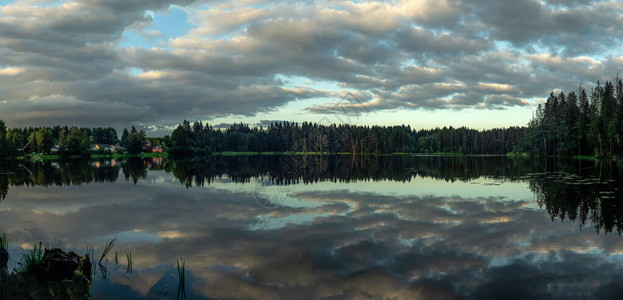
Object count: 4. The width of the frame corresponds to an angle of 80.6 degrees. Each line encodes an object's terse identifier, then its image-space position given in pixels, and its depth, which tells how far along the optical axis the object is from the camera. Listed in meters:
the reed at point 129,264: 15.29
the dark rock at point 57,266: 13.93
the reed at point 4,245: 16.27
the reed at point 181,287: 12.77
